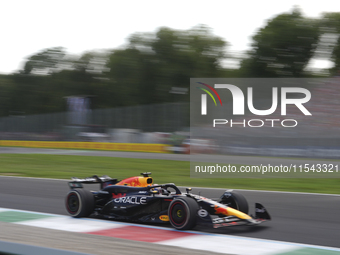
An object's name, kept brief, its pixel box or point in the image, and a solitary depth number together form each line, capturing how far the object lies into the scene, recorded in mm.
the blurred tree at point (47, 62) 57688
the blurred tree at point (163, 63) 41875
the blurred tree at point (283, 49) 37781
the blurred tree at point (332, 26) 37594
